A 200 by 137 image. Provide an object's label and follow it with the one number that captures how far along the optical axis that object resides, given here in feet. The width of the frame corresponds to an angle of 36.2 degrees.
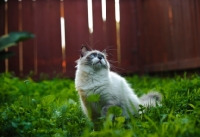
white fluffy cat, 8.21
